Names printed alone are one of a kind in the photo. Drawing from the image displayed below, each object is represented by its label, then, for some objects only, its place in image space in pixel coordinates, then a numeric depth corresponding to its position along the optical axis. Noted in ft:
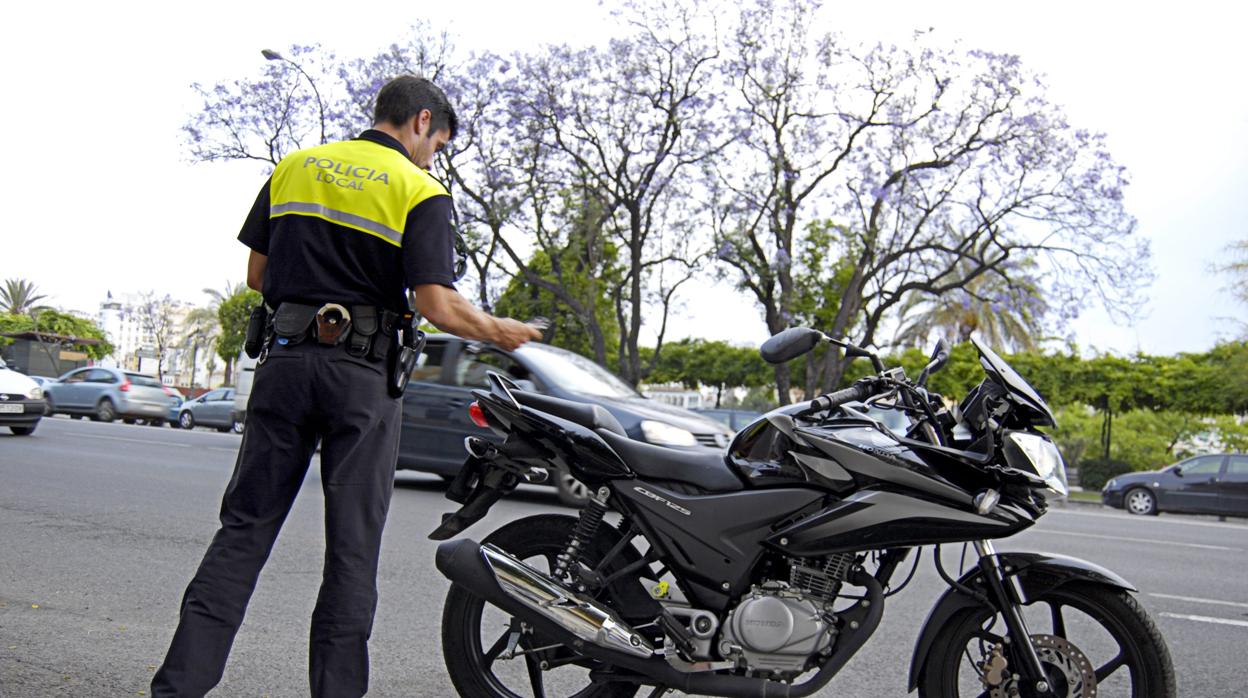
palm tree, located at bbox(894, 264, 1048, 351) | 85.20
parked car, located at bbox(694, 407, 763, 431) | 76.18
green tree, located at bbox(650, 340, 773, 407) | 131.95
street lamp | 81.05
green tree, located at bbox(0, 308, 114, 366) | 229.04
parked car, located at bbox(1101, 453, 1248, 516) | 59.67
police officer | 9.58
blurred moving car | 31.58
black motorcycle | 9.84
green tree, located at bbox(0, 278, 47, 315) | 266.36
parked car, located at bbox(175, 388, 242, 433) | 99.60
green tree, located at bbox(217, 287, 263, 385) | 191.52
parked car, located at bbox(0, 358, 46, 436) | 50.65
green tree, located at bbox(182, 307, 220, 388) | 234.58
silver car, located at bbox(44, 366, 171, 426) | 91.05
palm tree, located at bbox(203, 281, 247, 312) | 212.43
